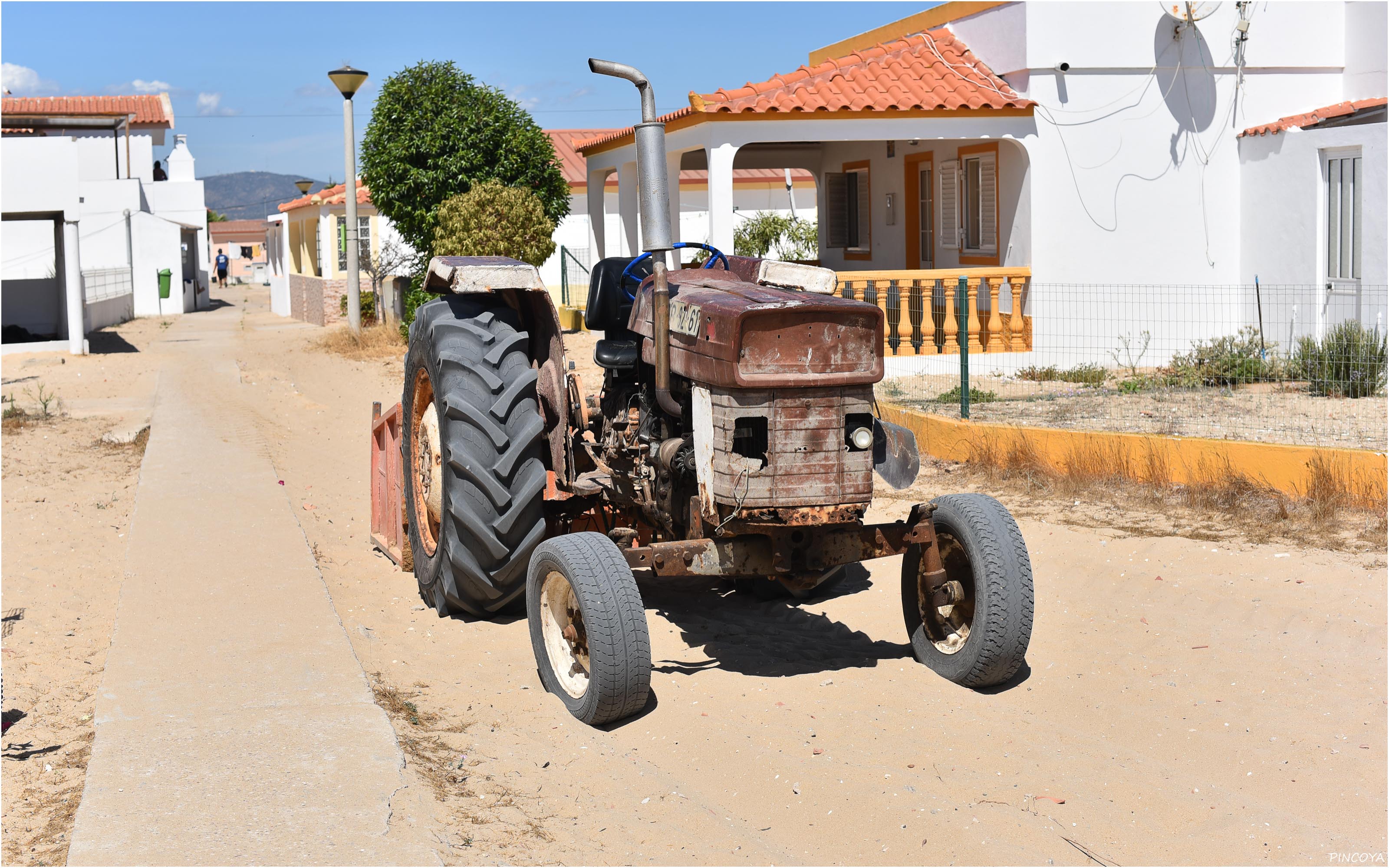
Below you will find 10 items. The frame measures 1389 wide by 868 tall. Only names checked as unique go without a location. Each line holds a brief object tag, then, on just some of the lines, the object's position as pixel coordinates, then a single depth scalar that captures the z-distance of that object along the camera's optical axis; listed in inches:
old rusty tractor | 173.9
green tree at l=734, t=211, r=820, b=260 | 1087.0
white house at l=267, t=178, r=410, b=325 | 1120.8
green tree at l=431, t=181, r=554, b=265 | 748.0
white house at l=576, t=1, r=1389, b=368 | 553.6
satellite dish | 564.7
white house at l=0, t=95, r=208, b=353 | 812.0
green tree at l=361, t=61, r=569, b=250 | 829.2
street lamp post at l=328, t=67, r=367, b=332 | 855.1
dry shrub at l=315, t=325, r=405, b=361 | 784.3
